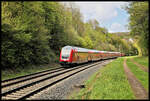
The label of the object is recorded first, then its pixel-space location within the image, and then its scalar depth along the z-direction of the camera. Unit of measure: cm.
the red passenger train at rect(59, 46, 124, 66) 2075
